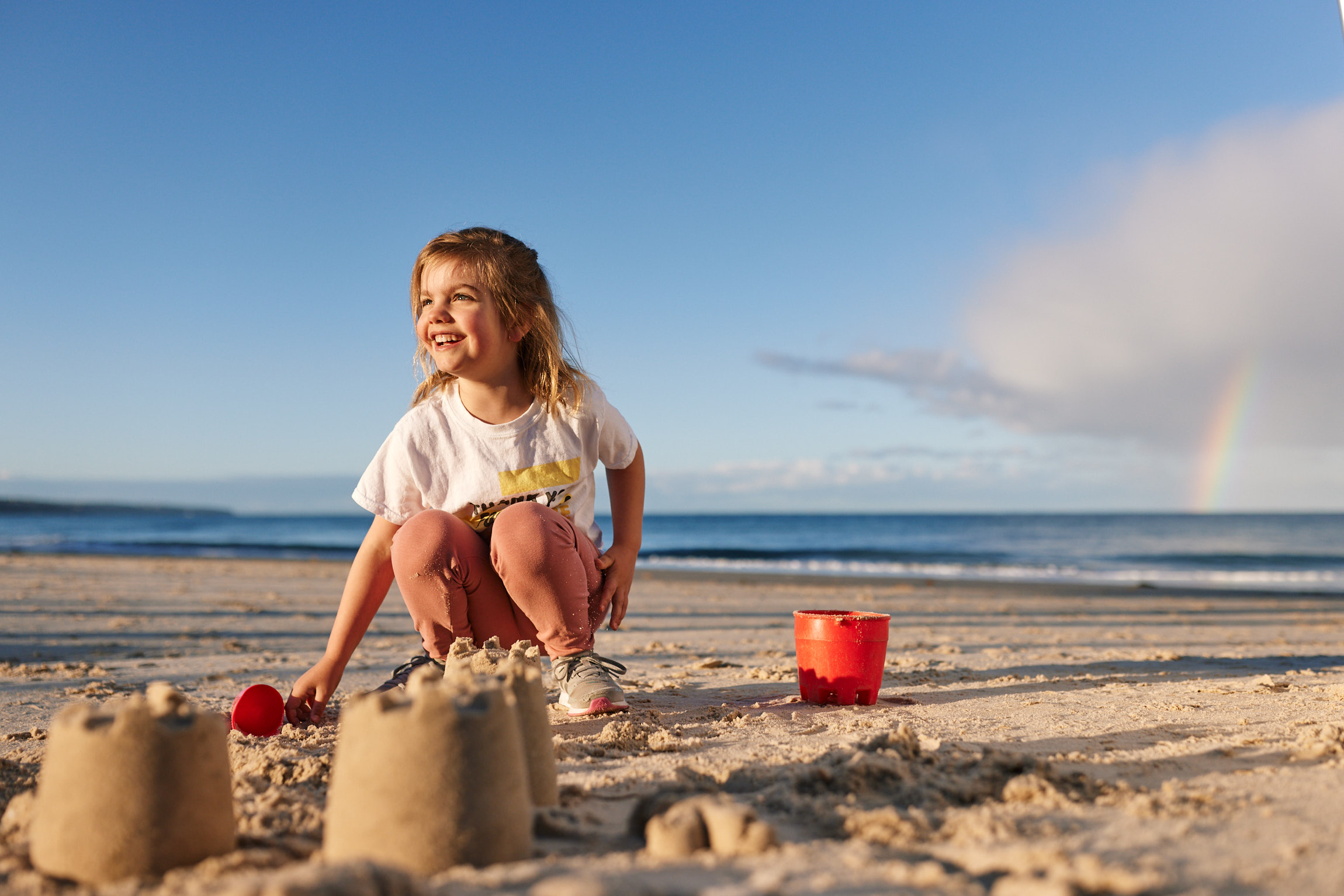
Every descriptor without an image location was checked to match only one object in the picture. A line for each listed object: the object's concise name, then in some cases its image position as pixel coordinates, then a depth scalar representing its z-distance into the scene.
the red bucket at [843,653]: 2.72
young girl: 2.66
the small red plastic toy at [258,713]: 2.40
